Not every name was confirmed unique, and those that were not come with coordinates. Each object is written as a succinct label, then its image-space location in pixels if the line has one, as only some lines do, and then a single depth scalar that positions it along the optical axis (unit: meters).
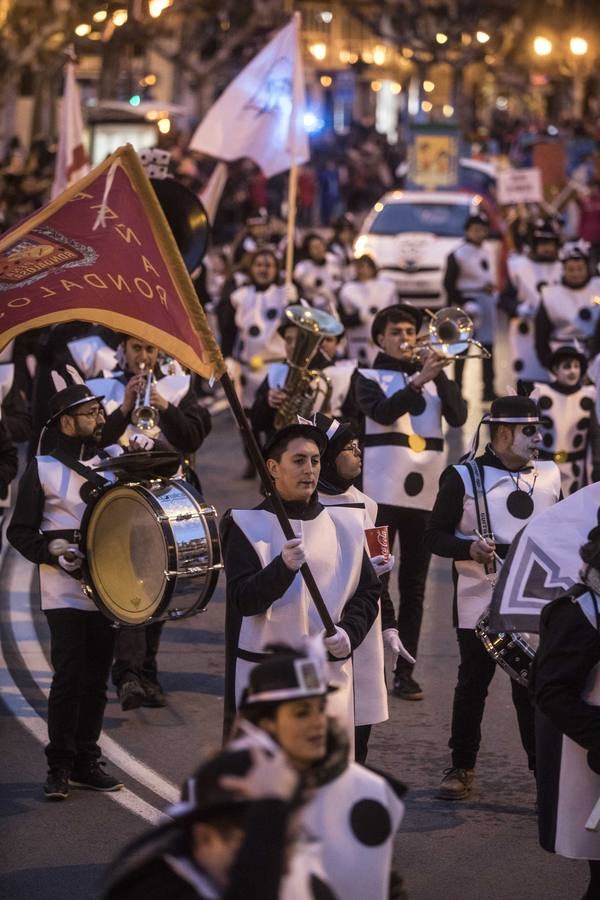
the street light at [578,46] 48.44
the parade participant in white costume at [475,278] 20.25
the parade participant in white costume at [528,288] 16.92
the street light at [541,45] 47.44
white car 27.84
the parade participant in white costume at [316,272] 20.19
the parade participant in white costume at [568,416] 12.66
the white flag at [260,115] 15.91
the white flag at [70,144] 16.88
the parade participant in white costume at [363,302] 18.31
